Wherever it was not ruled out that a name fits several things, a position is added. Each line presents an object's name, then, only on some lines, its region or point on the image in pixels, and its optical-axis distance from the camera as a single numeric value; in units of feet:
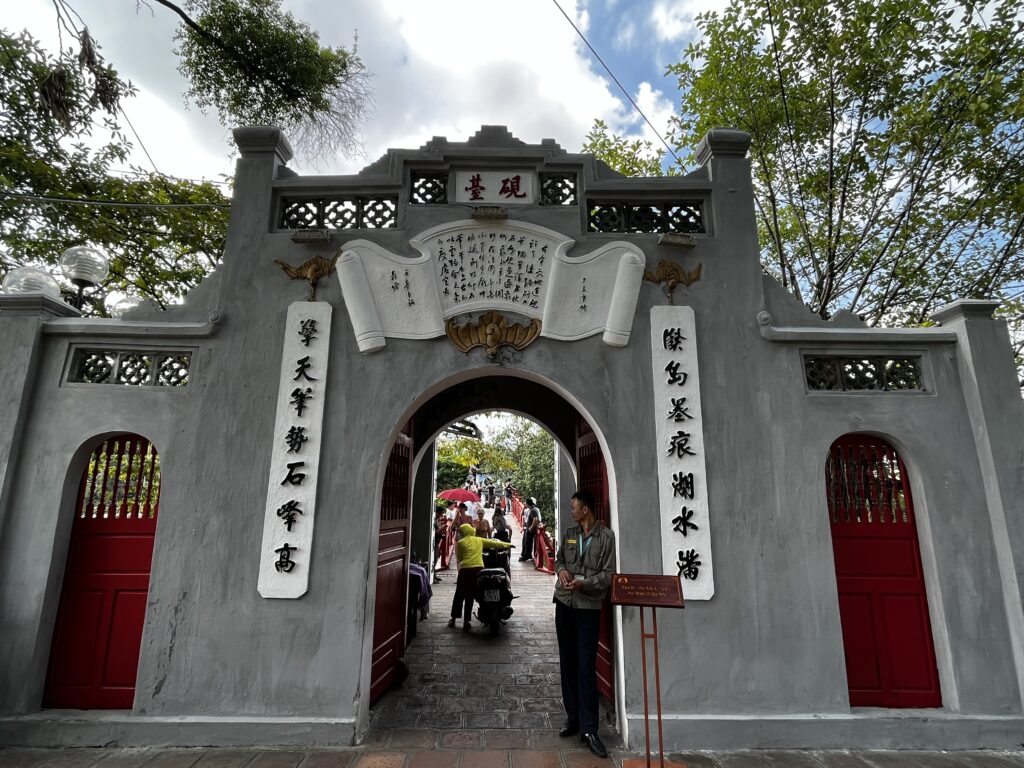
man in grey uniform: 12.35
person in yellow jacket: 22.80
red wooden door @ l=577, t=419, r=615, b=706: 14.73
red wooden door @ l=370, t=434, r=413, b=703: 15.12
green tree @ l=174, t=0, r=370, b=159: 21.72
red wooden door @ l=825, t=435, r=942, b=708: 13.21
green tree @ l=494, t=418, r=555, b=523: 55.36
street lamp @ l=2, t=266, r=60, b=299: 14.40
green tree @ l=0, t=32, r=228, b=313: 19.74
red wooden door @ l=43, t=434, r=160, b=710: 12.98
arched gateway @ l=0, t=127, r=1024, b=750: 12.47
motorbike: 21.84
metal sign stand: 10.66
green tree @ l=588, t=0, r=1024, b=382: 18.63
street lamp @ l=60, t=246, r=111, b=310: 15.26
